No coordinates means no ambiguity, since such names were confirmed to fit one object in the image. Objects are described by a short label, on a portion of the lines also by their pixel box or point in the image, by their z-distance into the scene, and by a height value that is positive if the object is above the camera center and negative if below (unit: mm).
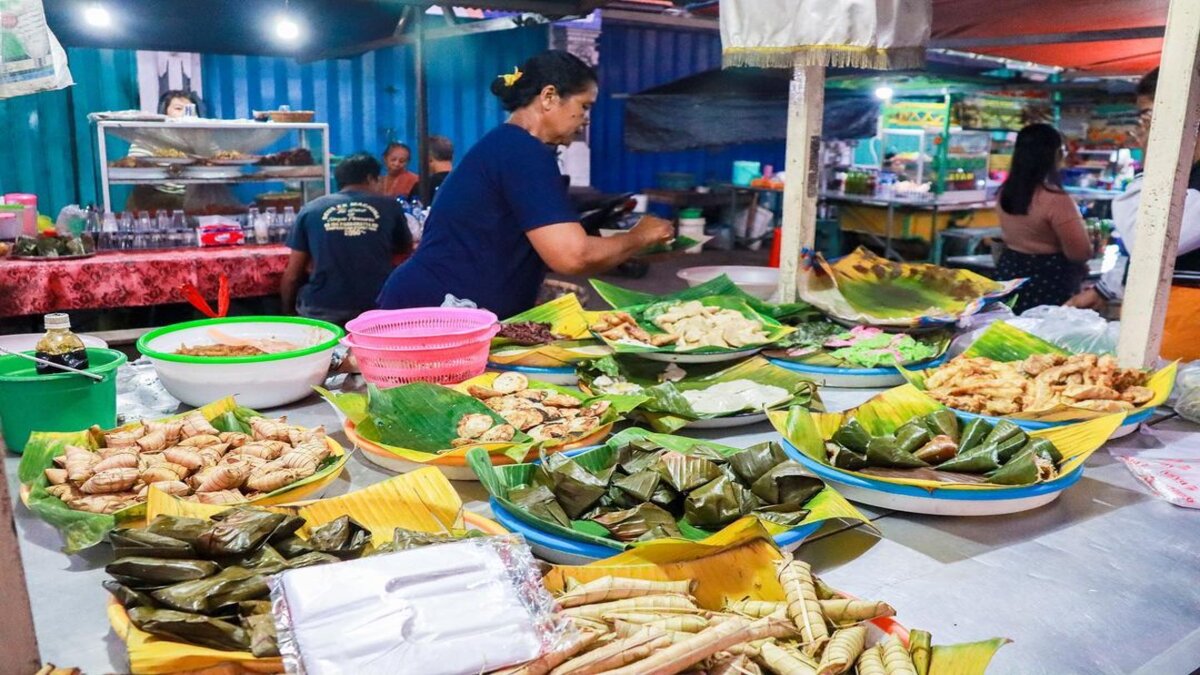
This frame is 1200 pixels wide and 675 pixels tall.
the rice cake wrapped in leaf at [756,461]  1672 -575
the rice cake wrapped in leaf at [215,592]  1126 -573
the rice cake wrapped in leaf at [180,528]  1264 -554
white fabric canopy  2793 +369
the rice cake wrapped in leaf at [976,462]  1784 -602
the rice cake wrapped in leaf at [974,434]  1895 -586
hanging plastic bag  3121 +273
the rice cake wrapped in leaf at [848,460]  1786 -603
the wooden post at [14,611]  1034 -553
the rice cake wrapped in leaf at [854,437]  1845 -579
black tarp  10102 +363
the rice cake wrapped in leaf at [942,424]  1963 -584
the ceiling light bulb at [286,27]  7322 +877
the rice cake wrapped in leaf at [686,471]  1592 -572
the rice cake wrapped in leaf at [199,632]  1085 -590
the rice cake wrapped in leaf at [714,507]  1532 -603
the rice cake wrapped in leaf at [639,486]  1581 -592
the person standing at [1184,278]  3170 -410
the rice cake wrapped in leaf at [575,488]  1559 -591
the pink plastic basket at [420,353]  2242 -531
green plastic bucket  1842 -557
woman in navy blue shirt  2920 -251
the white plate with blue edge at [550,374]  2615 -660
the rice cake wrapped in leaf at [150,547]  1231 -558
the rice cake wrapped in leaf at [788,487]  1595 -588
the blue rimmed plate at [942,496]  1693 -641
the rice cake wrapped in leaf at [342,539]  1309 -584
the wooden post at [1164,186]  2340 -71
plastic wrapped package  1023 -558
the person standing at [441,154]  7680 -117
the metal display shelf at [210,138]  6148 -29
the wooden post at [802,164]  3141 -48
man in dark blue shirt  5332 -655
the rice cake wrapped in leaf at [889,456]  1784 -592
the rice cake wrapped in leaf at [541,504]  1507 -609
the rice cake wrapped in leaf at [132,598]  1154 -588
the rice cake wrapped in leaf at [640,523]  1481 -620
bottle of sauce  1866 -441
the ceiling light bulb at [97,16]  6688 +852
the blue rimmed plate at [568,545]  1432 -633
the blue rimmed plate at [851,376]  2662 -652
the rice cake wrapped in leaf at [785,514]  1506 -609
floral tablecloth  5492 -924
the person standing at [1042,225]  5293 -400
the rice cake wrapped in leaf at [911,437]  1862 -585
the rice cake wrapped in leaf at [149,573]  1183 -569
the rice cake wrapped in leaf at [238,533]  1250 -555
